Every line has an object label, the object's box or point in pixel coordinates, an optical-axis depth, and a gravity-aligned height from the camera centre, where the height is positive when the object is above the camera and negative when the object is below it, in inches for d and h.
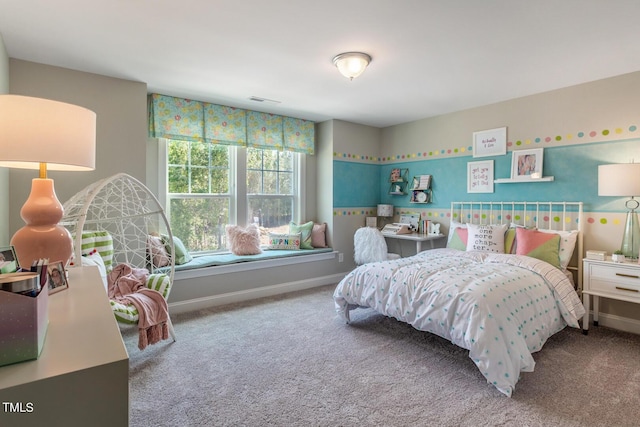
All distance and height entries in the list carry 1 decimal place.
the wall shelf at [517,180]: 137.3 +9.3
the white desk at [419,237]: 169.2 -17.4
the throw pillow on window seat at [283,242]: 178.7 -20.5
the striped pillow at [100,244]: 103.4 -12.8
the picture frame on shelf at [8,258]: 35.4 -6.6
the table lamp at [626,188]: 108.0 +4.7
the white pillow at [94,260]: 90.6 -15.6
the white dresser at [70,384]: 22.1 -12.3
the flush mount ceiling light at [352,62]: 103.1 +42.9
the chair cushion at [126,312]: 86.3 -28.0
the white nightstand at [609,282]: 107.7 -26.1
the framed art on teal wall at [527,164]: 140.6 +16.1
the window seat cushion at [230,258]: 140.8 -24.9
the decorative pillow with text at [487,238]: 136.9 -14.7
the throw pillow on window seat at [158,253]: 132.0 -19.5
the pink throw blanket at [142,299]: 92.1 -26.9
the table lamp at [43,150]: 48.4 +8.0
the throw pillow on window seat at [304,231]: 183.9 -15.5
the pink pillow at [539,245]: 122.9 -15.9
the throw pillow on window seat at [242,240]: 162.2 -17.9
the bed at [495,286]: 82.7 -25.0
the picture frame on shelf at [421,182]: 181.8 +10.9
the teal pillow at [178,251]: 139.3 -19.6
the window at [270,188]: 178.4 +7.9
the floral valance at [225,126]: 144.6 +36.8
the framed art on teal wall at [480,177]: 157.5 +12.1
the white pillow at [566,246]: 123.3 -16.0
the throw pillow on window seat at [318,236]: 187.8 -18.4
